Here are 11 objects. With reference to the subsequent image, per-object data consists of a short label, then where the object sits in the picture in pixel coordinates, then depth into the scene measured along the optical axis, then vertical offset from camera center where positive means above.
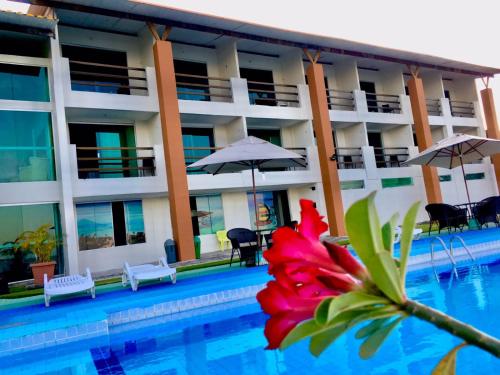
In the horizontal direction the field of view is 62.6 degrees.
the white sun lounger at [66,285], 6.72 -0.54
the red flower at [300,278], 0.50 -0.07
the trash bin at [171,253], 11.79 -0.38
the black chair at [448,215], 11.16 -0.33
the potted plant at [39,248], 9.52 +0.21
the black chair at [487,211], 11.07 -0.37
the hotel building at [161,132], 11.02 +3.60
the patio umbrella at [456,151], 10.79 +1.41
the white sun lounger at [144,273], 7.40 -0.55
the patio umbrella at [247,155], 8.49 +1.58
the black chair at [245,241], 8.95 -0.29
